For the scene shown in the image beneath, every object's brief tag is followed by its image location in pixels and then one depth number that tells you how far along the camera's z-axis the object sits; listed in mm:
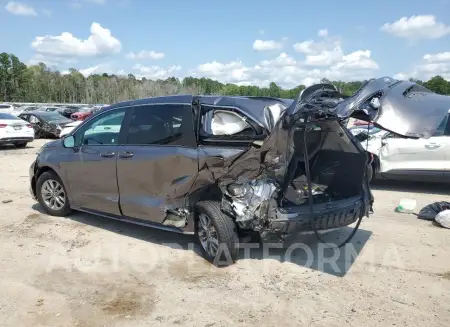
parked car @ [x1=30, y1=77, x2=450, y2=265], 4309
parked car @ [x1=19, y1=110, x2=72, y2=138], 21769
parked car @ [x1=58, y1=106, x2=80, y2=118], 38650
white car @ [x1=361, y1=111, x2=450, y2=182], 8203
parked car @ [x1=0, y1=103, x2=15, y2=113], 38094
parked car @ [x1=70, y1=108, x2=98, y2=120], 28253
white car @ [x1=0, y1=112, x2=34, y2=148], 17062
